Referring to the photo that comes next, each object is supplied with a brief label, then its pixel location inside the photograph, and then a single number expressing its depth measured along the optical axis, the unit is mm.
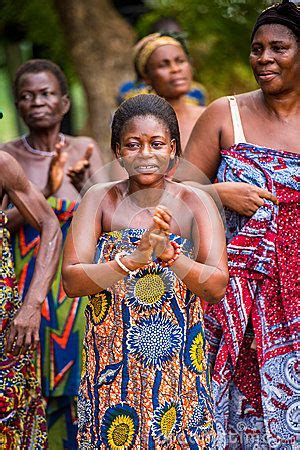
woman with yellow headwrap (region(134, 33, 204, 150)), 11521
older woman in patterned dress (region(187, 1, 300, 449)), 8108
